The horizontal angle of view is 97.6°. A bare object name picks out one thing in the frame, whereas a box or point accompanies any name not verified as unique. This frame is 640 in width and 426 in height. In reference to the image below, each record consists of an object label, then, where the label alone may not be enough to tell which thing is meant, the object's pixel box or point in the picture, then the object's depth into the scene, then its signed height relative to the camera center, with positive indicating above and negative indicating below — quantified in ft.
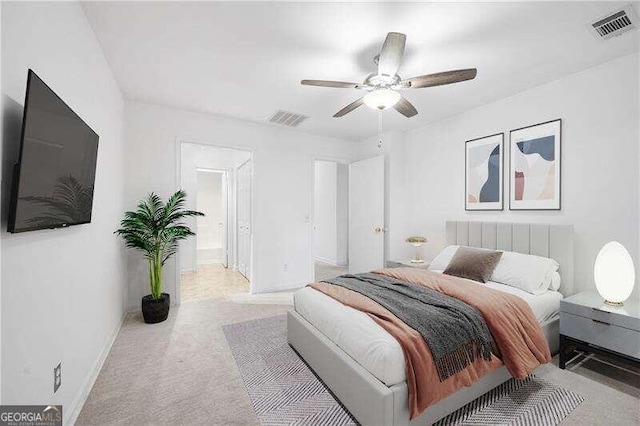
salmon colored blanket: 5.16 -2.58
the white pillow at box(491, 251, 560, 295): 8.71 -1.70
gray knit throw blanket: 5.53 -2.24
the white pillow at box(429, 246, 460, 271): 11.35 -1.68
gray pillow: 9.53 -1.59
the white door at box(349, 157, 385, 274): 15.57 +0.16
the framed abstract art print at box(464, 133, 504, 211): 11.24 +1.91
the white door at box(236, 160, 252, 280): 16.39 +0.02
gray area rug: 5.83 -4.16
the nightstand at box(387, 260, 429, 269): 12.65 -2.15
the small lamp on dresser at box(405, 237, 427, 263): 13.04 -1.10
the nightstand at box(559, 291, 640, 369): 6.75 -2.76
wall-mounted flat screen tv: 3.84 +0.79
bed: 5.12 -2.94
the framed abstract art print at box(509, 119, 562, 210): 9.64 +1.93
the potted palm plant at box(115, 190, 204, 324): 10.36 -0.82
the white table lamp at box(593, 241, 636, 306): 7.34 -1.42
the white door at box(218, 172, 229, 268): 21.28 +0.00
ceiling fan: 6.27 +3.53
